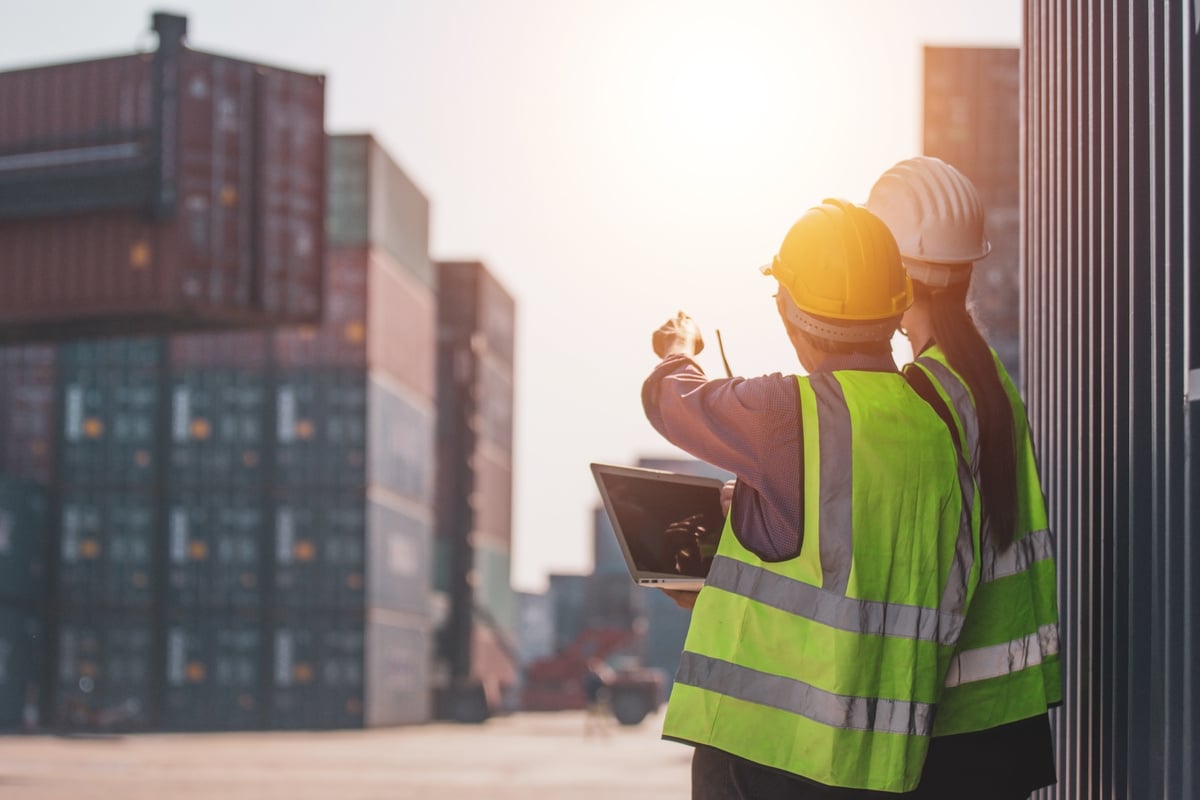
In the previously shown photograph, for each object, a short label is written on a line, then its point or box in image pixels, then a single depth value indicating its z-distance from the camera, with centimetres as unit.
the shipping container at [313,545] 3788
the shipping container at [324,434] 3784
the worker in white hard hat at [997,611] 284
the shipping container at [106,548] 3822
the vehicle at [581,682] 3750
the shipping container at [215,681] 3762
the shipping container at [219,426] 3812
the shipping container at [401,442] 3853
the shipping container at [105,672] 3750
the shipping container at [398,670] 3797
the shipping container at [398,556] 3834
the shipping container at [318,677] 3741
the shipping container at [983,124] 2512
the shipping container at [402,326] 3925
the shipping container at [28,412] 3925
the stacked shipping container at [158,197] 2333
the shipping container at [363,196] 3925
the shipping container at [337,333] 3819
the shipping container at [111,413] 3853
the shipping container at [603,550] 6969
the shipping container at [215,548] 3800
